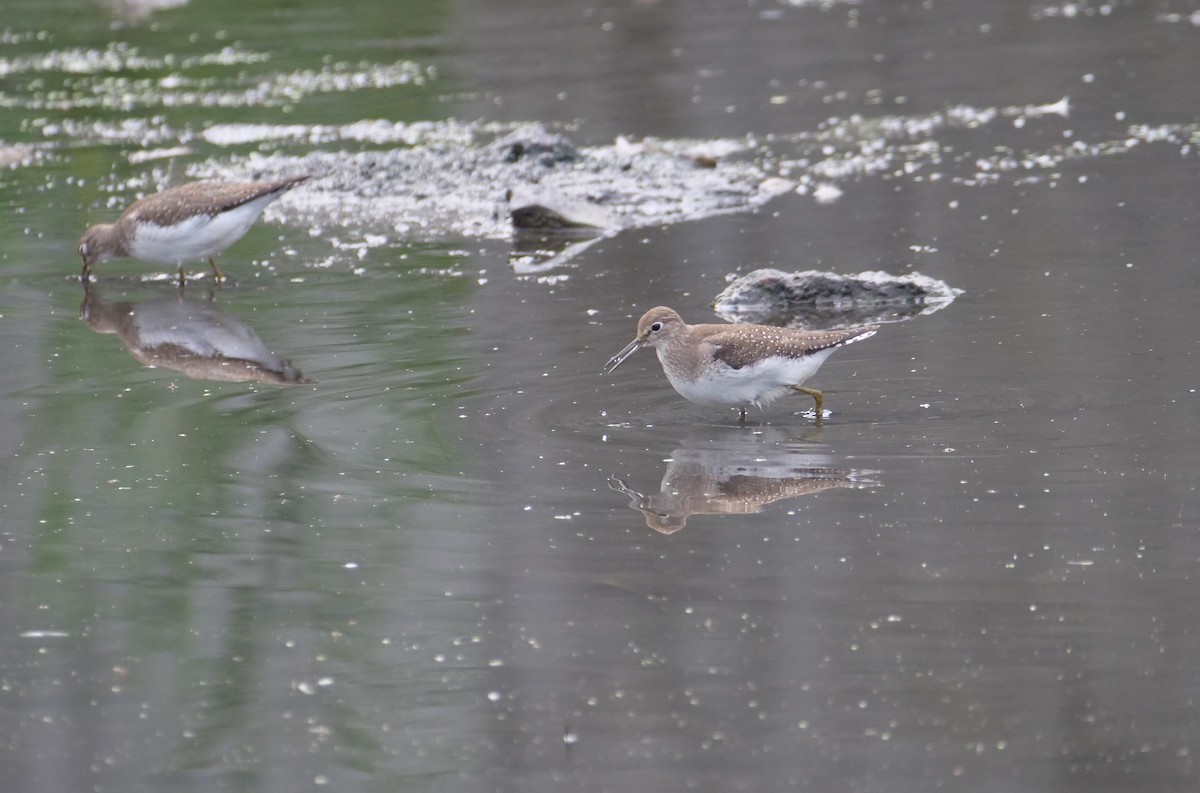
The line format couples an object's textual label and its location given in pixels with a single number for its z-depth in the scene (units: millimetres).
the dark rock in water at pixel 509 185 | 14945
